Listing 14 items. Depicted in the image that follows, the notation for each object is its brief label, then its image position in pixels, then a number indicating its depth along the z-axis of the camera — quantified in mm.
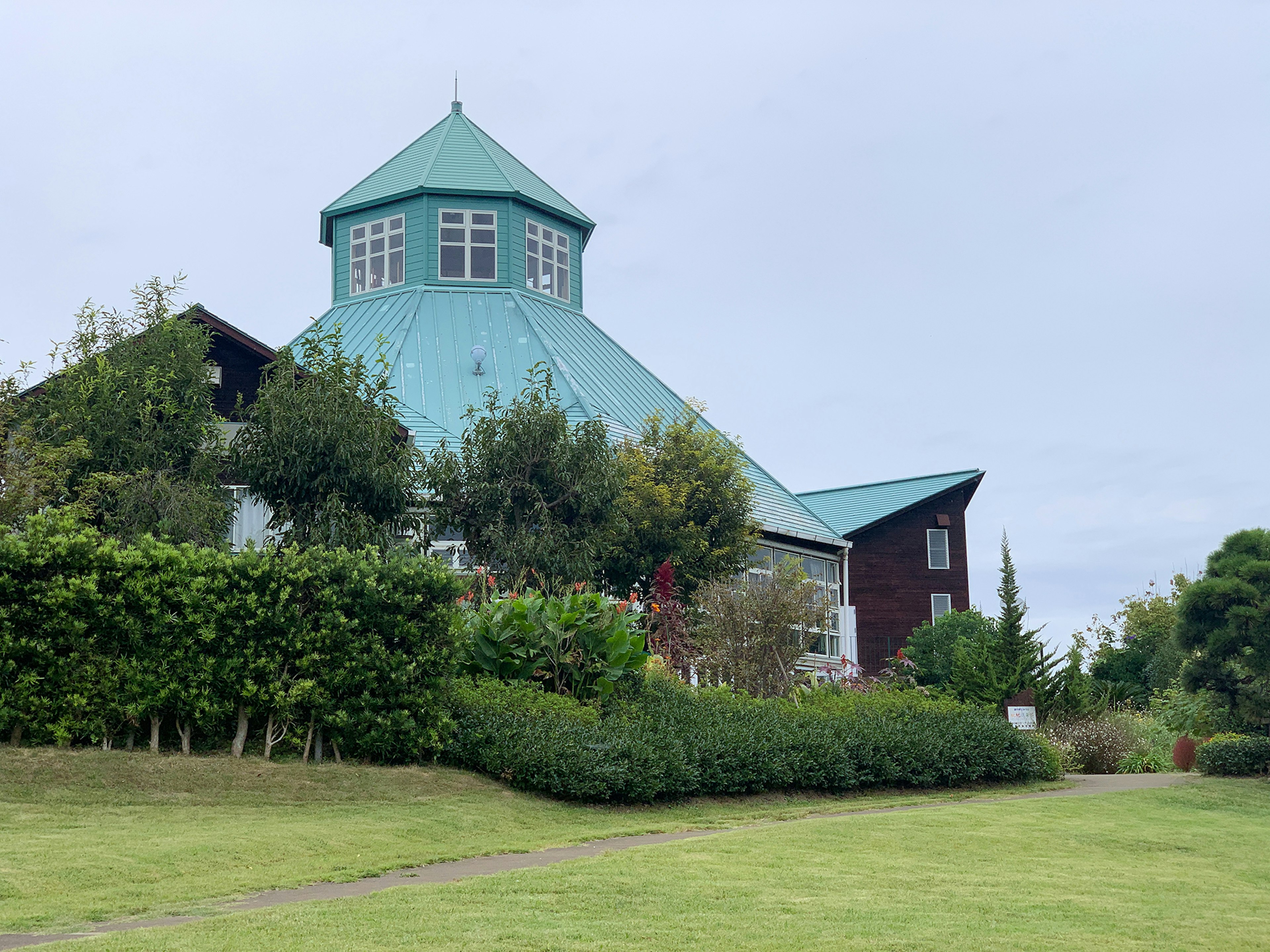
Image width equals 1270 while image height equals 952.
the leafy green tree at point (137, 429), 16656
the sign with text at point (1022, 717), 21703
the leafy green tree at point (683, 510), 26203
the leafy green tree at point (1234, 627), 19906
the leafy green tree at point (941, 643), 35719
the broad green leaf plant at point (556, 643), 16641
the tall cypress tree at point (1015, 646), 25375
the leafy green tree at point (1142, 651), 38156
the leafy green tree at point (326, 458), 18094
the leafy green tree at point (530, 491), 21812
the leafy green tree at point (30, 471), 16094
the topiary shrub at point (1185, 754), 22516
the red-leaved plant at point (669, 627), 22625
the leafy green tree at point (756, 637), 21625
